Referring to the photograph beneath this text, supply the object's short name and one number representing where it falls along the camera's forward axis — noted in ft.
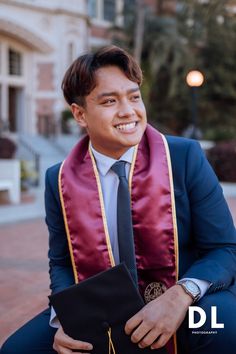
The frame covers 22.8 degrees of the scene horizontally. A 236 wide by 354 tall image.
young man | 7.09
